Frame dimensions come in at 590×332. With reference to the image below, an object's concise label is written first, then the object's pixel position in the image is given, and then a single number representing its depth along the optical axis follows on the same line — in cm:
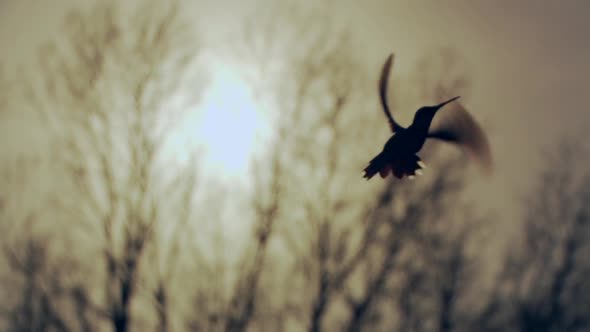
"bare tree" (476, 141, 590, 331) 1473
